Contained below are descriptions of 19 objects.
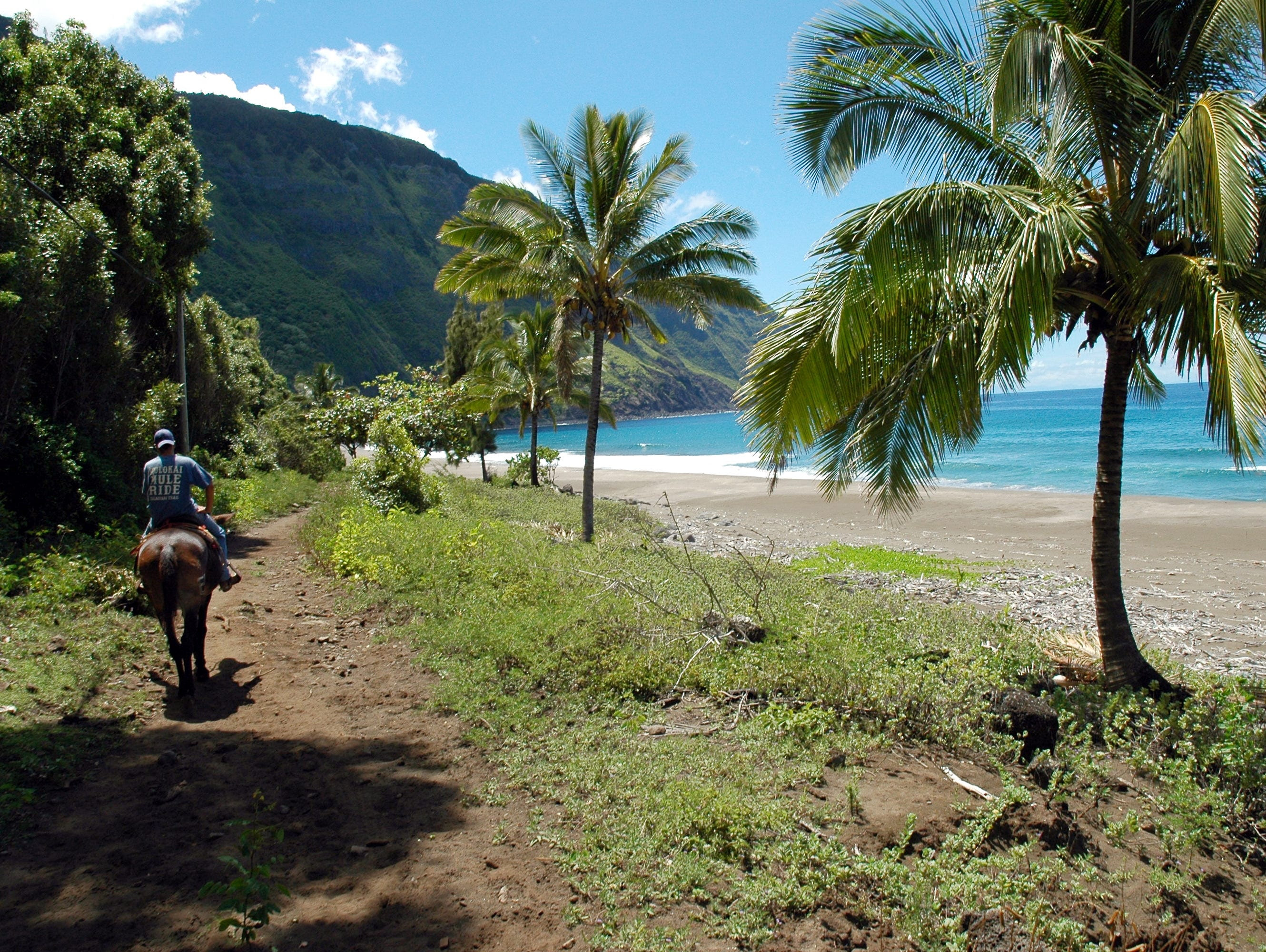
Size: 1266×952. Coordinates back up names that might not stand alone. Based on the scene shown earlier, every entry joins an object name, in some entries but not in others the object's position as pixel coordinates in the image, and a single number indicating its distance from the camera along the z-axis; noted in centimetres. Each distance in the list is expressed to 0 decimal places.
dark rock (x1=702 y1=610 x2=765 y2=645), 664
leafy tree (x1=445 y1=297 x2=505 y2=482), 3138
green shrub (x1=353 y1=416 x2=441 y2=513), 1479
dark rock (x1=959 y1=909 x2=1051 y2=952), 328
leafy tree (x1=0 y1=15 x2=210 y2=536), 960
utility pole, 1372
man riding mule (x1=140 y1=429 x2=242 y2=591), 587
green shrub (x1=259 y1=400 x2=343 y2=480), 2506
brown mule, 542
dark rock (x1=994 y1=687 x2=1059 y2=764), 495
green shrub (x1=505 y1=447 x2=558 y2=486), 2884
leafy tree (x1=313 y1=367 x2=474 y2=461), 2144
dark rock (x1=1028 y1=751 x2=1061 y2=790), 465
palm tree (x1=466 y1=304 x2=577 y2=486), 2577
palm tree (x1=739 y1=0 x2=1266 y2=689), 457
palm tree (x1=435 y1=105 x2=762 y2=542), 1354
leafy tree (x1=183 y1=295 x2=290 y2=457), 1917
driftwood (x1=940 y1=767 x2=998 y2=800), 430
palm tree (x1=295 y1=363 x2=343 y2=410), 3675
